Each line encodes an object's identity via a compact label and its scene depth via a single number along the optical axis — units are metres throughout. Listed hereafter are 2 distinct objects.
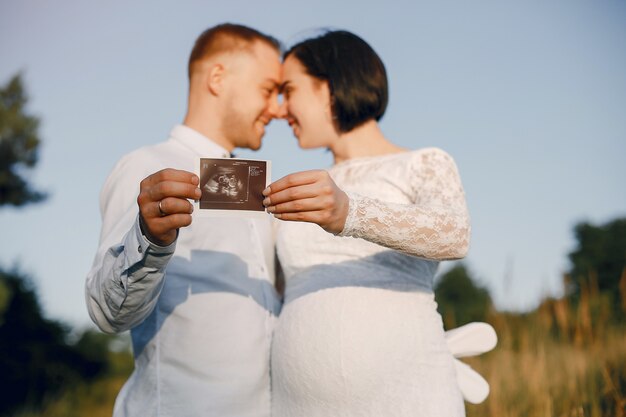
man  2.43
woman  2.51
